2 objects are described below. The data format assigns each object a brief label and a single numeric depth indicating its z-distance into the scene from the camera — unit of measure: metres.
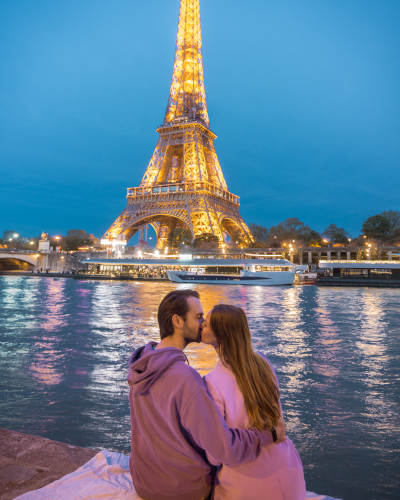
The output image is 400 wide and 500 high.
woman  2.17
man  2.05
